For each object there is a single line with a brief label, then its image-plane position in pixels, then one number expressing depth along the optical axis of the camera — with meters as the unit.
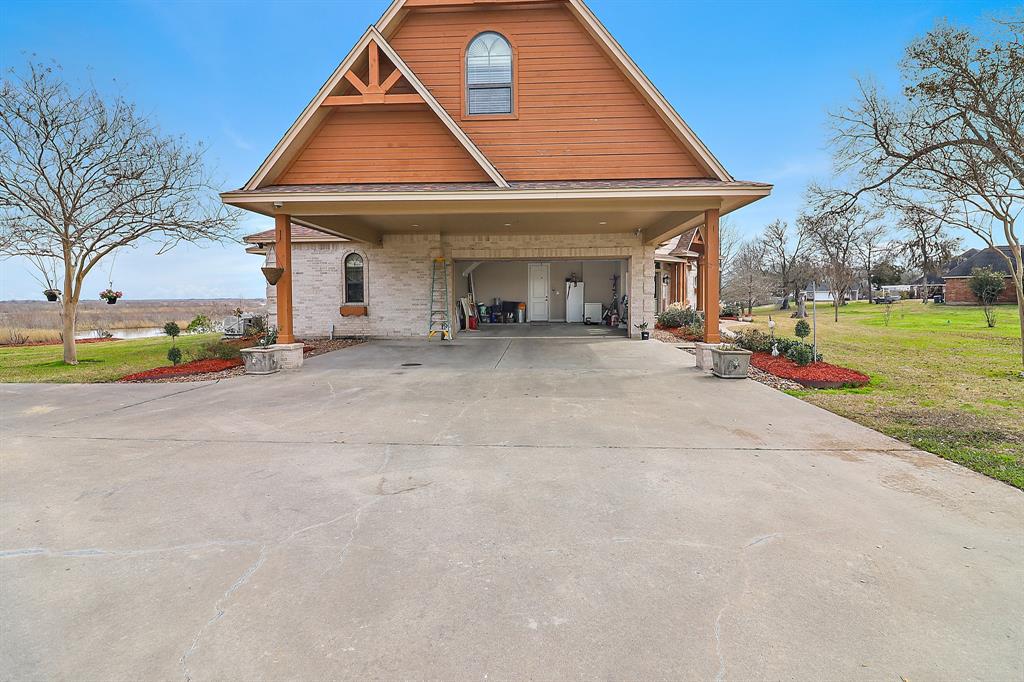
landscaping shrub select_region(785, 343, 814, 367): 8.88
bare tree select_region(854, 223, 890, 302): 39.38
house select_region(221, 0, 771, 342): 9.42
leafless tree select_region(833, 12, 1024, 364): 7.00
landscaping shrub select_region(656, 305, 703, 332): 17.14
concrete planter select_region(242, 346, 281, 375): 9.59
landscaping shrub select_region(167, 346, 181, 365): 10.09
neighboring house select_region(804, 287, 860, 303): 61.57
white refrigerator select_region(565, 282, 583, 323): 21.06
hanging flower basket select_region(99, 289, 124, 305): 16.27
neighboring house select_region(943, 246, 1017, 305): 33.81
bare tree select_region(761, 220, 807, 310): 37.94
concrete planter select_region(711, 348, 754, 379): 8.57
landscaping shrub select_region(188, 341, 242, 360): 11.53
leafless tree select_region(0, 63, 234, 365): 12.20
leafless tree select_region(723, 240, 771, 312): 34.19
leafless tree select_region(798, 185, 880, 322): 27.34
